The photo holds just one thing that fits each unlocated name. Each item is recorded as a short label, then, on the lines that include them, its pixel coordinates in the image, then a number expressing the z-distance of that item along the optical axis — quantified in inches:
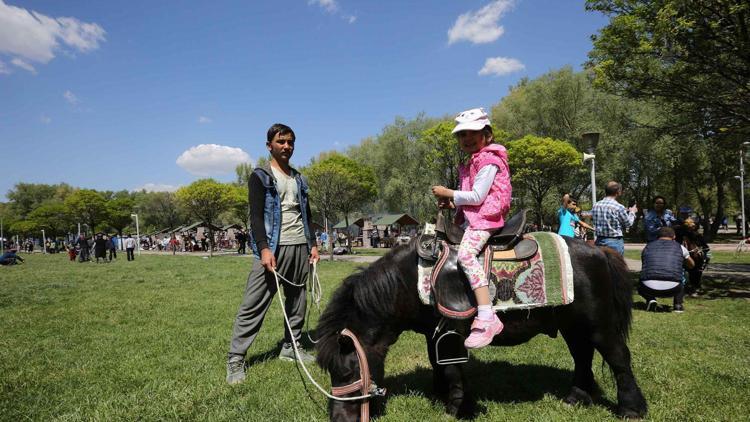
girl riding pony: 113.9
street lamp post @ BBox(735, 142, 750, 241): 940.0
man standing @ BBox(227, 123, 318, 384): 160.6
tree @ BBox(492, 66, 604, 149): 1231.5
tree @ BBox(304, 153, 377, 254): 964.0
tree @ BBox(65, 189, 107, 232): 1990.7
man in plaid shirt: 267.3
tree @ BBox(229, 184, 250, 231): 1624.5
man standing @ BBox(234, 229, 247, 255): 1170.6
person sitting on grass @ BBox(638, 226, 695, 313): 268.5
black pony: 118.3
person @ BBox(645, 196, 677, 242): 308.7
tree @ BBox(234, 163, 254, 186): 2447.1
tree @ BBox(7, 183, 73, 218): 3144.7
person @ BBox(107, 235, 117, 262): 1003.4
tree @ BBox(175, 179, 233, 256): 1240.8
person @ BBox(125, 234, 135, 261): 968.6
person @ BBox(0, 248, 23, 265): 893.8
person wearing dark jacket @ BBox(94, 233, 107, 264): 901.8
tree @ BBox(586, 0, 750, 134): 281.0
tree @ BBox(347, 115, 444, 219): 1558.8
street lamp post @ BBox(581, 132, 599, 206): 434.0
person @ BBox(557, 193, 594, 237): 328.2
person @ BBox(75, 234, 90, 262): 942.4
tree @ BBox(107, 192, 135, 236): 2356.1
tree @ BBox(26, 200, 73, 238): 2300.7
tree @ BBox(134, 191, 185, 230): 3140.5
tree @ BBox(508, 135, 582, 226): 1131.3
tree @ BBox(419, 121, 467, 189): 1136.2
